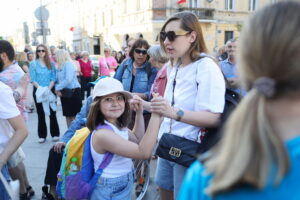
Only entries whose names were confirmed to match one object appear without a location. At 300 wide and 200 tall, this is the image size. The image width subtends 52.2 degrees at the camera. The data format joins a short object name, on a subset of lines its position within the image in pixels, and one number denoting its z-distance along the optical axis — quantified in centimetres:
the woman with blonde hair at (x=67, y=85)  586
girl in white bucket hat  200
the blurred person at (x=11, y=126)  220
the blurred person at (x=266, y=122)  74
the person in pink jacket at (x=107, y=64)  1013
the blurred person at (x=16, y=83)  323
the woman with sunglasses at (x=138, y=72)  381
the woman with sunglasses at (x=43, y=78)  591
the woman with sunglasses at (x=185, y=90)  182
